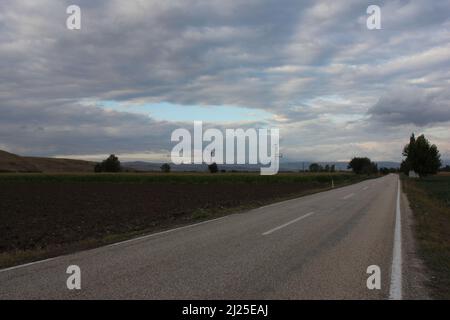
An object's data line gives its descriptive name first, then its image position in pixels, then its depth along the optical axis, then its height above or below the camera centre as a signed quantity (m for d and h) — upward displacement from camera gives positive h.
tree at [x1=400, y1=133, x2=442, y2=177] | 92.06 +2.67
